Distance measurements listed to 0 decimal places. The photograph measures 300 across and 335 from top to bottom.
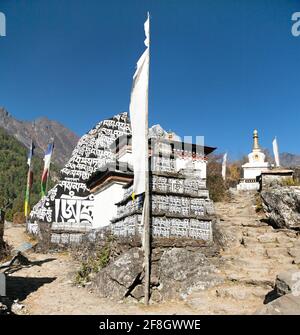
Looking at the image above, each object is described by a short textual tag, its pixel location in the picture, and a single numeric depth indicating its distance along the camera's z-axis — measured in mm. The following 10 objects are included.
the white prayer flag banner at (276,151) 27500
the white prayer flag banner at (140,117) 8914
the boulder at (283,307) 5445
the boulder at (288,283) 6120
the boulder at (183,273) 8766
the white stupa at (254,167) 29078
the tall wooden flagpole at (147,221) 8581
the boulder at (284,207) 13438
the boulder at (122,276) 8656
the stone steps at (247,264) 7719
